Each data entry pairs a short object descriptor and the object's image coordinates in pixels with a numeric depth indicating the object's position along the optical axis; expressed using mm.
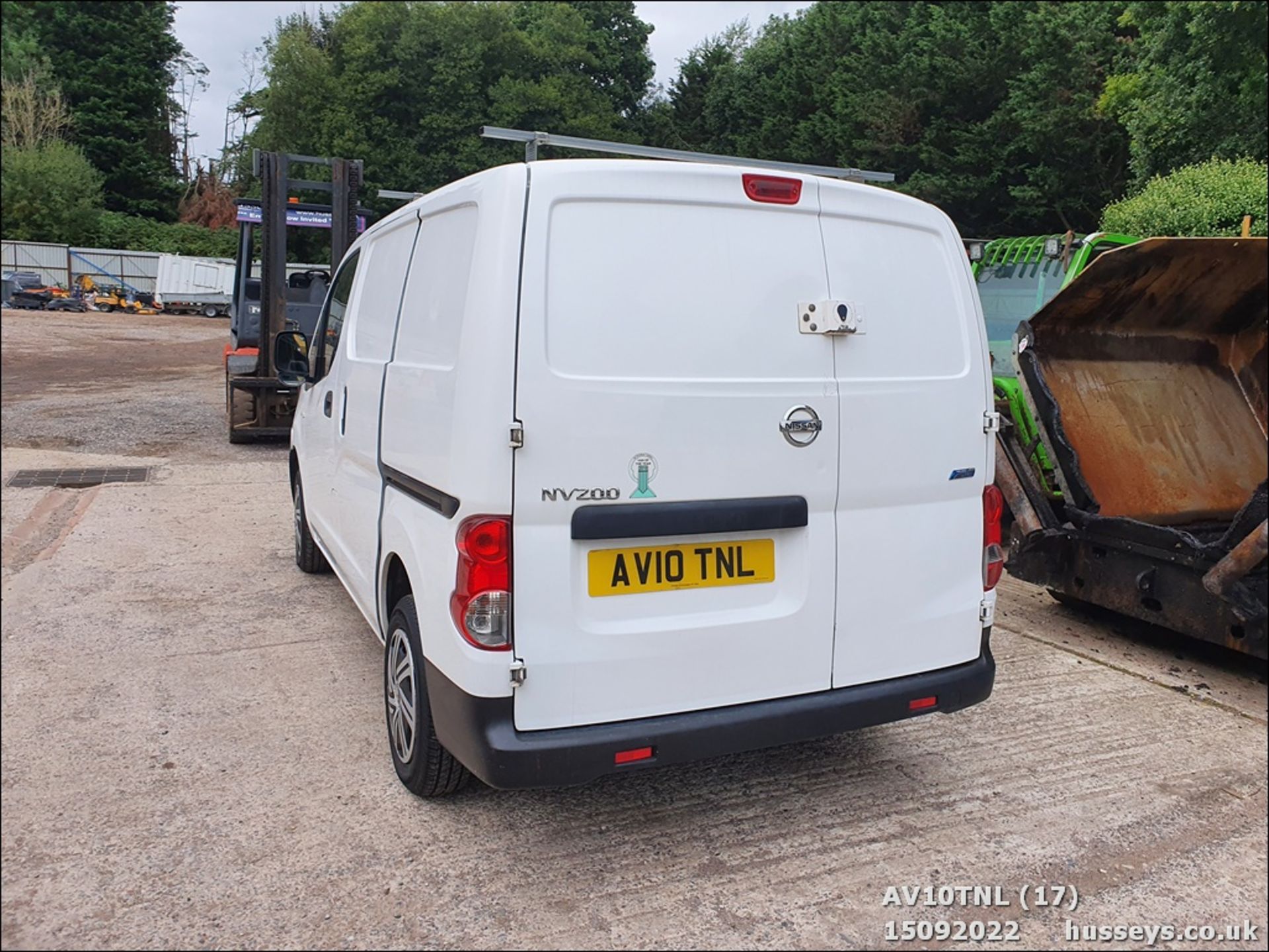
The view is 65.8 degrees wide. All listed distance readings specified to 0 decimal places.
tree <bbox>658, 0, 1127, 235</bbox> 22859
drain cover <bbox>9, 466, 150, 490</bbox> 4407
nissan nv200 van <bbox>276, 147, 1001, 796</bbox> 2674
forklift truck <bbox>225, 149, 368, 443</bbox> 9805
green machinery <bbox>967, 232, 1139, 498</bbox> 6566
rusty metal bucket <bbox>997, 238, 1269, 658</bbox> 4824
